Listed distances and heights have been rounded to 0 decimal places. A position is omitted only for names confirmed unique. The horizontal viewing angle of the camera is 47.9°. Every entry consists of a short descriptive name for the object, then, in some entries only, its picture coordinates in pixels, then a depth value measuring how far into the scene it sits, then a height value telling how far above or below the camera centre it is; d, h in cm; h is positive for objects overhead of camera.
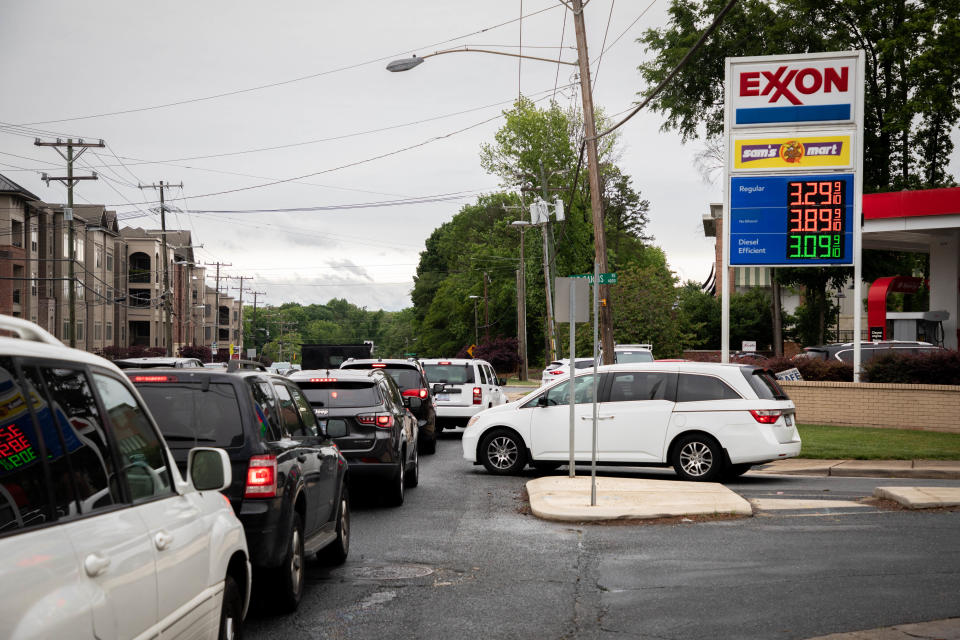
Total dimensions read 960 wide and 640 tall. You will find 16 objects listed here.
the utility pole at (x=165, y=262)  6344 +286
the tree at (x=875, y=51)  4253 +1092
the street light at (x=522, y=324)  6093 -71
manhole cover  881 -217
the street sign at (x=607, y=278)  1897 +61
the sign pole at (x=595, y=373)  1250 -71
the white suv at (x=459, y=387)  2466 -171
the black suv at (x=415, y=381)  2036 -133
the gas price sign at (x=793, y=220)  2542 +223
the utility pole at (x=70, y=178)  4766 +604
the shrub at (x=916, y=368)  2473 -126
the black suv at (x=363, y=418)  1273 -127
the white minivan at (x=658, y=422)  1552 -162
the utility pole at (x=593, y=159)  2344 +339
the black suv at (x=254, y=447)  705 -93
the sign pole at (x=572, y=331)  1355 -24
